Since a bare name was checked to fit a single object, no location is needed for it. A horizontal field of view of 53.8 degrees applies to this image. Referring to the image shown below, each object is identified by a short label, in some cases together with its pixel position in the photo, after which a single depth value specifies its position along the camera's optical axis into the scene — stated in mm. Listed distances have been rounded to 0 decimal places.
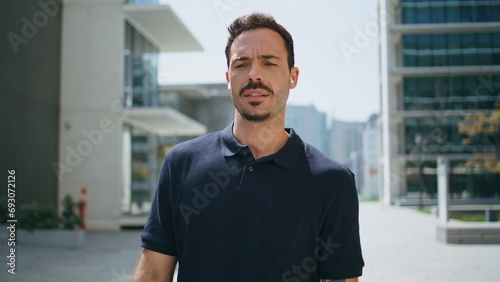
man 1769
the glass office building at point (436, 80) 36531
